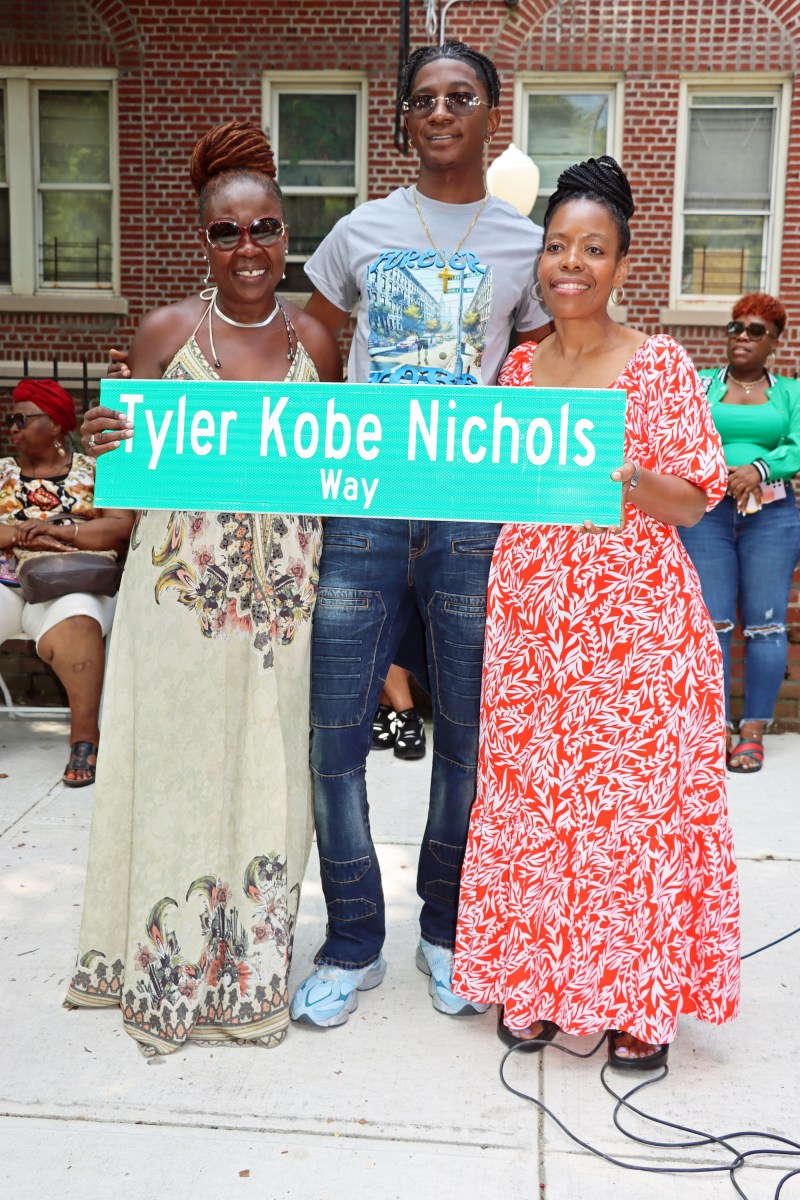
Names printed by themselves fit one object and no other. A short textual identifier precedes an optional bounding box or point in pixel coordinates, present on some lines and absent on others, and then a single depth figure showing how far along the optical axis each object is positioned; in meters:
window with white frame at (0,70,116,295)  11.26
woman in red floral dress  2.53
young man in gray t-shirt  2.72
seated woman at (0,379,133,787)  4.91
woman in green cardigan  5.37
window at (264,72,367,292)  11.12
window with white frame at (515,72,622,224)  11.03
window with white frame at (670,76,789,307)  11.05
